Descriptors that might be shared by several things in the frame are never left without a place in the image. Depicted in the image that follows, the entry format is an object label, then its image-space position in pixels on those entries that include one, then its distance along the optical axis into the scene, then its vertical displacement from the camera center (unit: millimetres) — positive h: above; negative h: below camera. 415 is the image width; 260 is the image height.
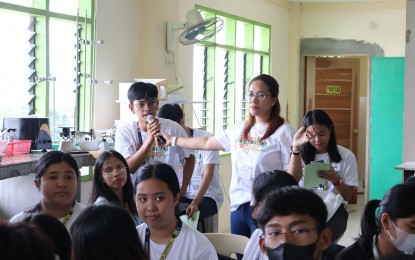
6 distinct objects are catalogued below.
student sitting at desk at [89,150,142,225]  3061 -387
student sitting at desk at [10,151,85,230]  2746 -382
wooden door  10000 +181
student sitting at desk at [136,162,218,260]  2324 -462
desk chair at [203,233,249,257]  2867 -640
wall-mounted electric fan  5332 +621
